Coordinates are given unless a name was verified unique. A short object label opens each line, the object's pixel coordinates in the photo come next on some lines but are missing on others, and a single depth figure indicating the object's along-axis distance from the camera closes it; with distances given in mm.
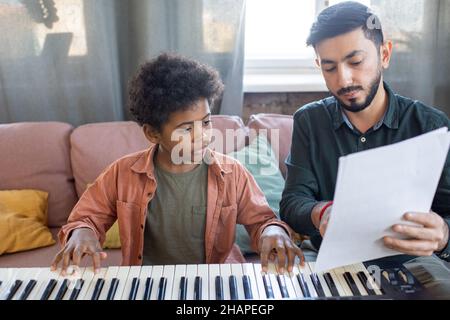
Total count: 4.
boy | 1290
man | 1187
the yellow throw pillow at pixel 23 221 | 1783
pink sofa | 1966
